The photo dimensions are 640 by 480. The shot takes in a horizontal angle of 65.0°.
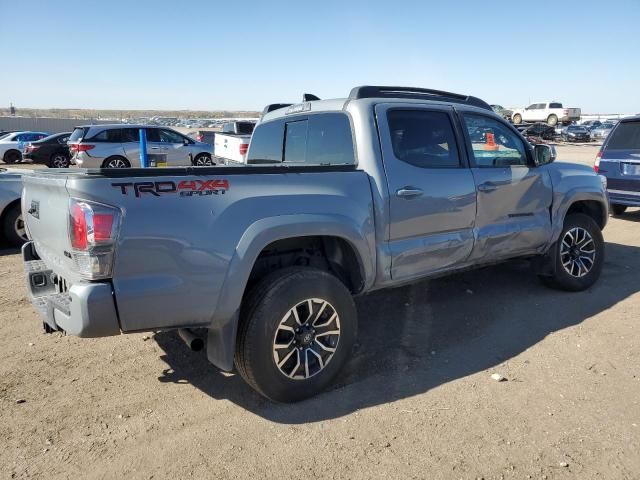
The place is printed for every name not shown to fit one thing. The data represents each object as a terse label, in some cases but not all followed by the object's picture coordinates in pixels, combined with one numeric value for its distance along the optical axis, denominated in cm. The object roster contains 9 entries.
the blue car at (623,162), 866
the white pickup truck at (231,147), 1120
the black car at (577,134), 3844
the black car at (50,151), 2048
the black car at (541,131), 3767
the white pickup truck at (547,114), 4397
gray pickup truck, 261
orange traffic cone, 457
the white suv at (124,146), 1580
